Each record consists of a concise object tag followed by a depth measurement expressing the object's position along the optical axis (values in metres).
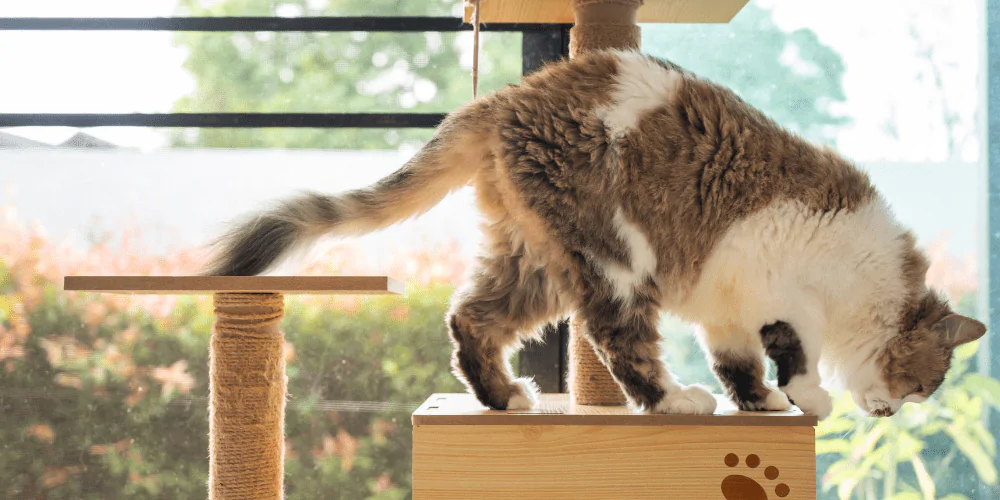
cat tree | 1.59
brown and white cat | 1.67
